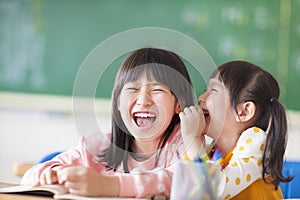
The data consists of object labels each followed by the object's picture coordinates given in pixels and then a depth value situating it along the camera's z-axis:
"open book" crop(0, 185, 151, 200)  1.44
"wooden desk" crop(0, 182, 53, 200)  1.46
